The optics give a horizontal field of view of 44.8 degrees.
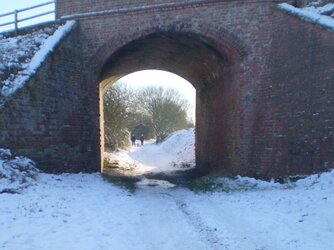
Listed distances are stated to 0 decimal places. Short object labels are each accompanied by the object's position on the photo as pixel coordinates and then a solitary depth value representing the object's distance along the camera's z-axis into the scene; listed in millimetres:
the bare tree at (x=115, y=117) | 28638
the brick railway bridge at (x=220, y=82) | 10734
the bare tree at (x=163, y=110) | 49594
